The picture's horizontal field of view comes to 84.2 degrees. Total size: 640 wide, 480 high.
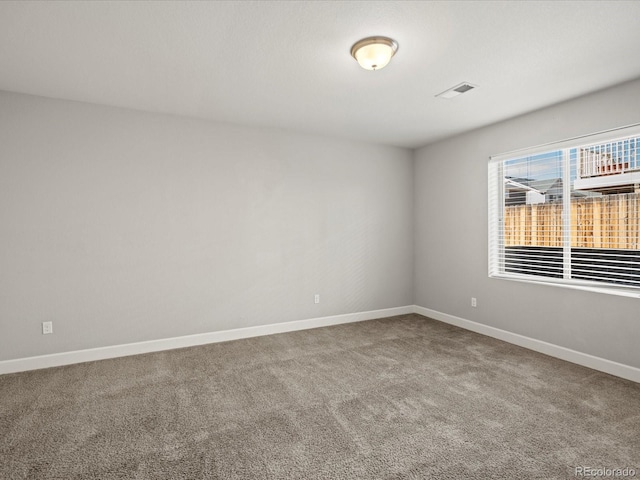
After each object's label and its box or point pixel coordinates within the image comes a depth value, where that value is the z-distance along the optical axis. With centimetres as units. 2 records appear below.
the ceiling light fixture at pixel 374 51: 238
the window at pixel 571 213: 316
